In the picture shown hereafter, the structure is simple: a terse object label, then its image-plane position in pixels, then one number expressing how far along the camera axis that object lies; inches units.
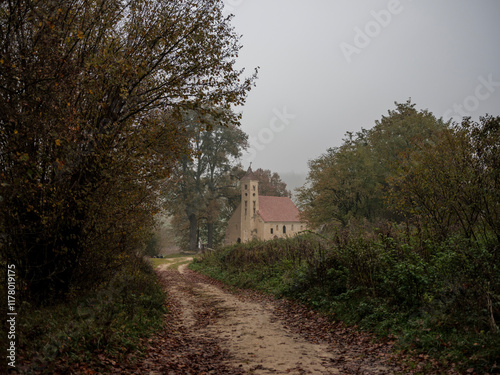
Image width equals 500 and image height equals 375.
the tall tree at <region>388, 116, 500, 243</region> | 348.2
